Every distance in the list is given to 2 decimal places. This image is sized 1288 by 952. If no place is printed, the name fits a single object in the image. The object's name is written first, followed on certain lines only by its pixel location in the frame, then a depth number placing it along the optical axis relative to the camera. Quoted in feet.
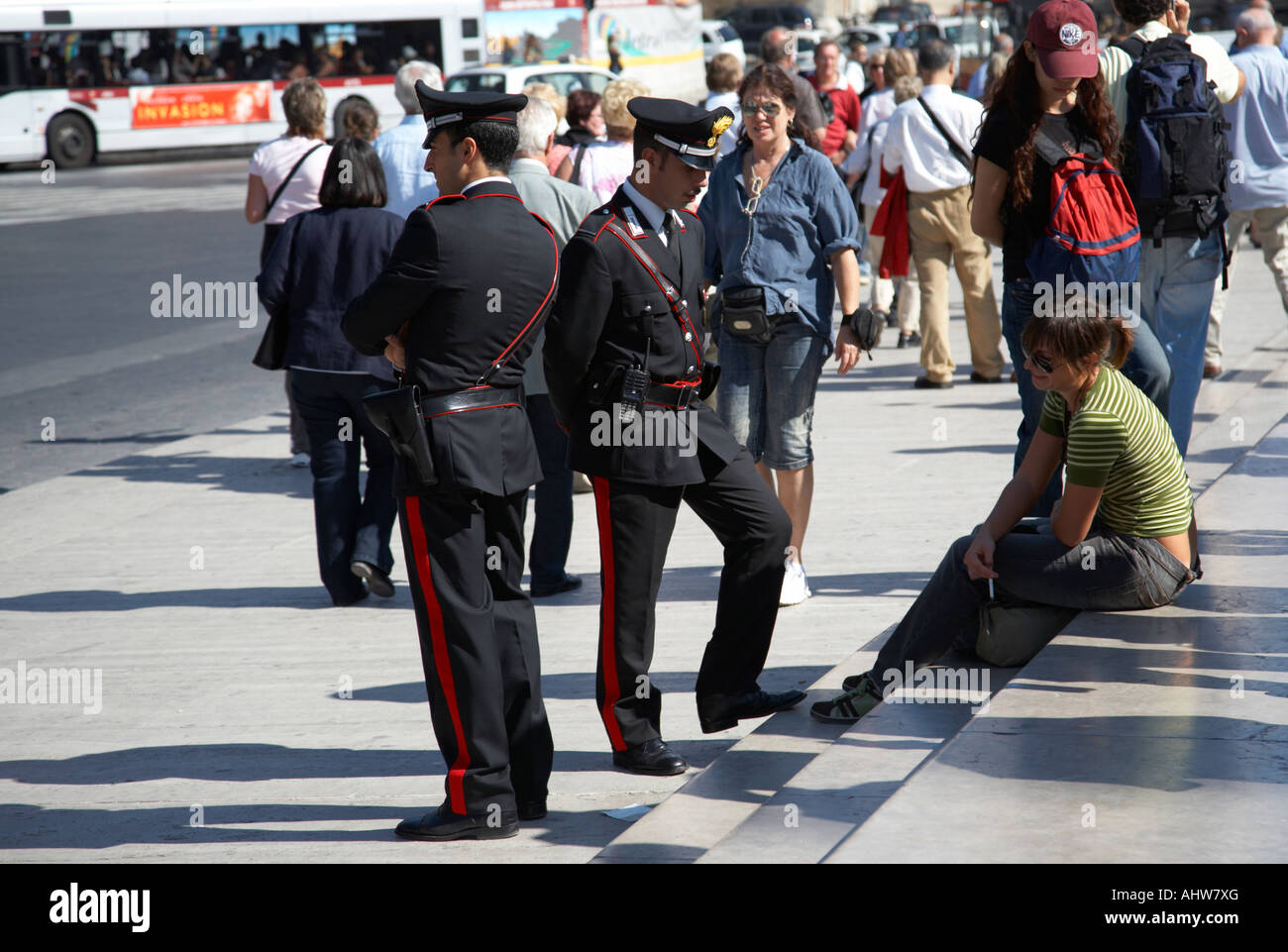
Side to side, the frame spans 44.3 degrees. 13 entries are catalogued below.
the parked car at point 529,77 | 78.38
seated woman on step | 15.25
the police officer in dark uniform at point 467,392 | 13.32
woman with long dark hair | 16.84
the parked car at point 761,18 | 167.63
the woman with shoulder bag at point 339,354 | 21.85
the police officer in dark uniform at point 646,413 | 14.79
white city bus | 92.99
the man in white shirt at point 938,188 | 32.68
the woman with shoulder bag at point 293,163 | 26.96
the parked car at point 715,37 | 136.46
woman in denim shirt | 19.60
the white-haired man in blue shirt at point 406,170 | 26.84
